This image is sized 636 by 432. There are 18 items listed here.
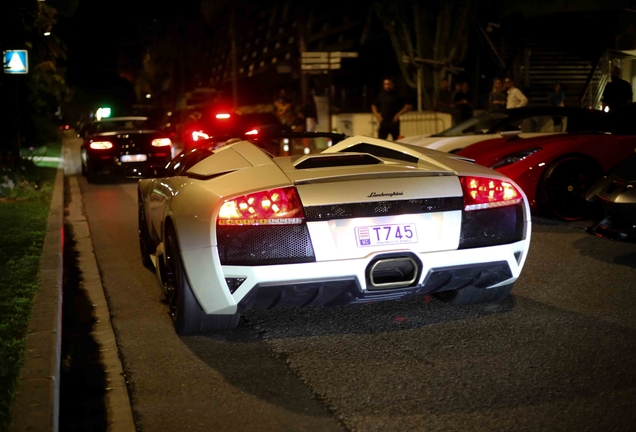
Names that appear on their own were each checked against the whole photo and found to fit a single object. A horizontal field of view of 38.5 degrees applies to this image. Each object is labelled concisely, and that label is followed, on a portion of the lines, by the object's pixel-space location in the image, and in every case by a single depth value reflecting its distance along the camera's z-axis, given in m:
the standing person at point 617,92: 14.70
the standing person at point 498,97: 17.08
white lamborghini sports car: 5.23
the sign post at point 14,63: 18.77
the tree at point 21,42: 16.20
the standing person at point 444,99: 20.70
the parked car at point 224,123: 21.31
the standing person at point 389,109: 18.17
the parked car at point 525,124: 11.47
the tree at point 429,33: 24.61
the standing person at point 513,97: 16.59
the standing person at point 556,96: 19.11
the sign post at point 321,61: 25.41
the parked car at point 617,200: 7.21
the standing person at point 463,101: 19.27
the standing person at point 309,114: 23.08
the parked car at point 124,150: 17.75
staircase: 24.75
